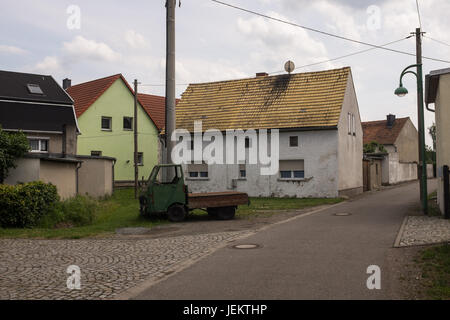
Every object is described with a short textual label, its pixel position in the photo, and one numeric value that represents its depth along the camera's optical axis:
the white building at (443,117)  14.04
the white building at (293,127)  24.73
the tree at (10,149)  14.62
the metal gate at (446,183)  13.61
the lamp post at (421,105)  15.78
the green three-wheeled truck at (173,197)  14.92
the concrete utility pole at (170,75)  13.96
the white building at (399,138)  49.22
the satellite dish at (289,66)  29.17
